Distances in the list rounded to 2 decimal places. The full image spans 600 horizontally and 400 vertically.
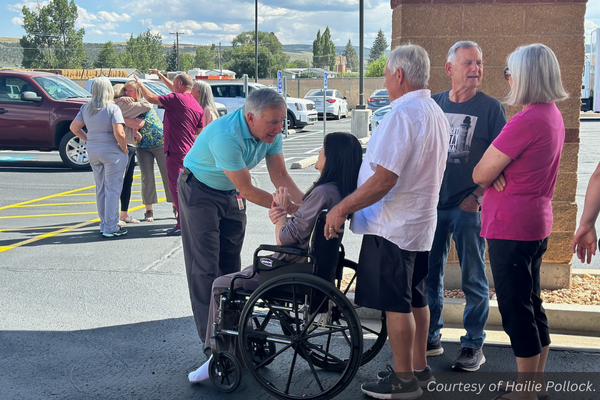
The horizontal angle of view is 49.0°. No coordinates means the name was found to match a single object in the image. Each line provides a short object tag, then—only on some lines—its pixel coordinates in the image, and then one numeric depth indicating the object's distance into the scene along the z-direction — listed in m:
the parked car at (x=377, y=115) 19.55
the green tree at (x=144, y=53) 113.64
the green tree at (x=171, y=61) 131.26
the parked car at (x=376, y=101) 30.78
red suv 13.75
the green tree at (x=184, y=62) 136.65
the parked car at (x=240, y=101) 25.16
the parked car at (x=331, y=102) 33.62
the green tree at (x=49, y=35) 96.31
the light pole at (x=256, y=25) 37.56
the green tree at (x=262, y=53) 104.00
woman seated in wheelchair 3.67
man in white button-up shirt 3.44
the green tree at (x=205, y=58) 145.46
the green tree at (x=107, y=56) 104.17
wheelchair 3.53
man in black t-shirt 4.18
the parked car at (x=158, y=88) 18.49
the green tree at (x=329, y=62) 189.50
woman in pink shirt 3.38
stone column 5.27
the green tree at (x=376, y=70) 79.43
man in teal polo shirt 3.96
